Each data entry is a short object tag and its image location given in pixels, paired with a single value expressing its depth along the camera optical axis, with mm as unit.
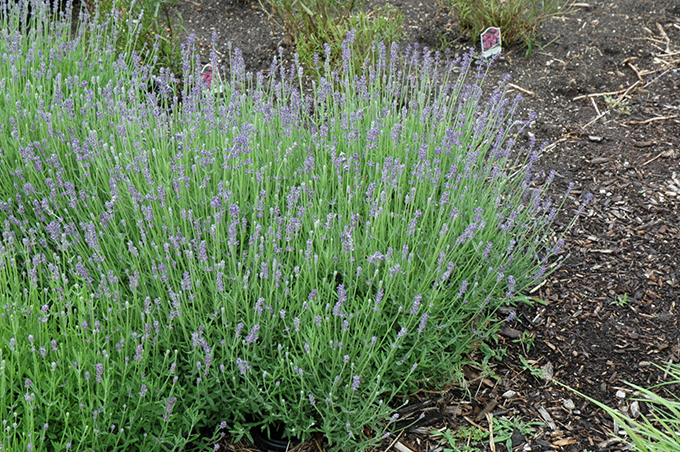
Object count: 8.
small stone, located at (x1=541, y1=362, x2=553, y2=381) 2590
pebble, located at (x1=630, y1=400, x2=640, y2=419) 2438
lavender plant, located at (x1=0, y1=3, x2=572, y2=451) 2004
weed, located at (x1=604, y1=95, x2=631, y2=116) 4086
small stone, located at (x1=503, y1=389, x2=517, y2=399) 2529
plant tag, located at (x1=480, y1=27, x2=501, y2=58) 4316
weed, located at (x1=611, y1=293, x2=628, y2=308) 2869
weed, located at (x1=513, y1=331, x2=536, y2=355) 2718
